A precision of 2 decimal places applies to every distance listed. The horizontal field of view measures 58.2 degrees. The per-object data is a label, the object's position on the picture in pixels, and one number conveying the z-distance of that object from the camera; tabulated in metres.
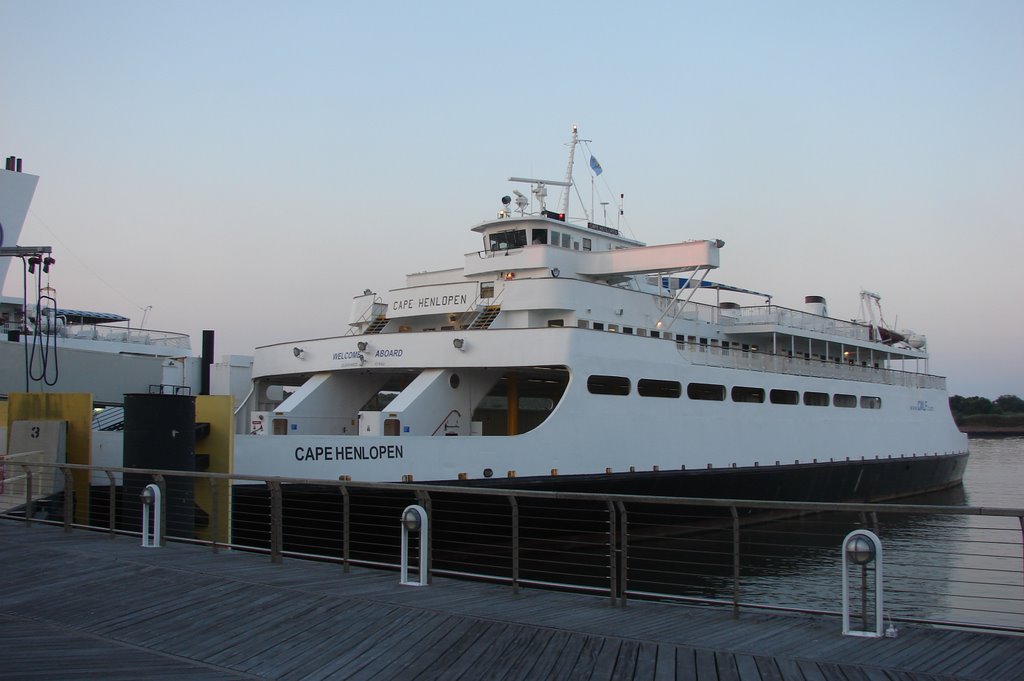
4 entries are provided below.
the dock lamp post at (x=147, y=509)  9.96
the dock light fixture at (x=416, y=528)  7.88
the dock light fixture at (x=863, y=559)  6.07
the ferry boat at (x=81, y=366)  16.14
